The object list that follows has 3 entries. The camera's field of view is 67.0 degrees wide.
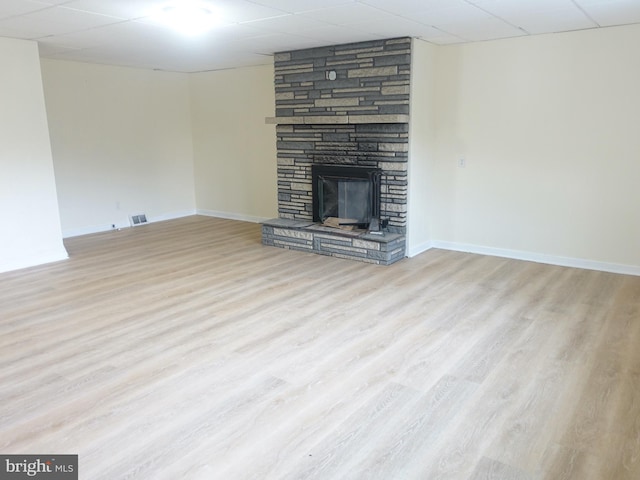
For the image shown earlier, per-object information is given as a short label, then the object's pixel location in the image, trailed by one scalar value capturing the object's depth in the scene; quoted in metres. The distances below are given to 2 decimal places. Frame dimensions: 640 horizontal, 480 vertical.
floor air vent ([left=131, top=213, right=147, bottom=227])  7.41
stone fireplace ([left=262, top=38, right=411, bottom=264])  5.10
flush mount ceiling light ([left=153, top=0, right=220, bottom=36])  3.63
